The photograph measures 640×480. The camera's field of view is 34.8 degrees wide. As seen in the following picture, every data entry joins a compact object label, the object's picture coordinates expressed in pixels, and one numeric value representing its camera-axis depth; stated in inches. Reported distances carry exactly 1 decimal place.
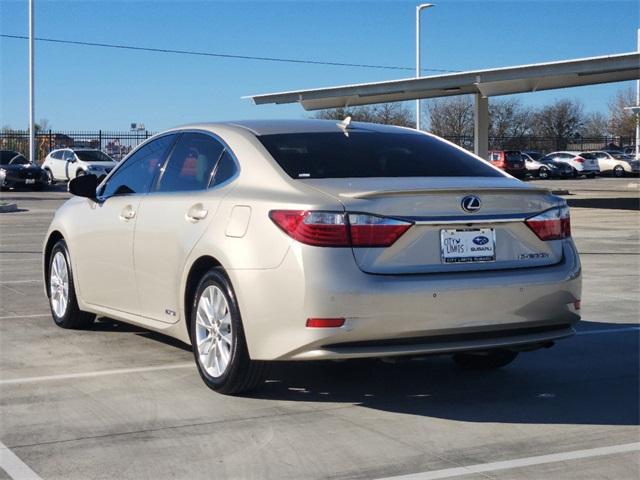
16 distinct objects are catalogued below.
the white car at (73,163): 1571.1
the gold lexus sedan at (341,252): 207.9
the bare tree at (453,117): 3246.6
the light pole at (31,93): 1706.4
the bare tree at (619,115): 3682.8
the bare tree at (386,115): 2910.9
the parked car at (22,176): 1461.6
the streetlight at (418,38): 1915.6
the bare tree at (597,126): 4237.7
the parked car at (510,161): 2006.6
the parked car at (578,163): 2249.0
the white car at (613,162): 2309.3
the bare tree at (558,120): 3875.5
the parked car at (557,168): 2170.4
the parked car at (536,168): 2161.7
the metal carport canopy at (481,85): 1095.6
